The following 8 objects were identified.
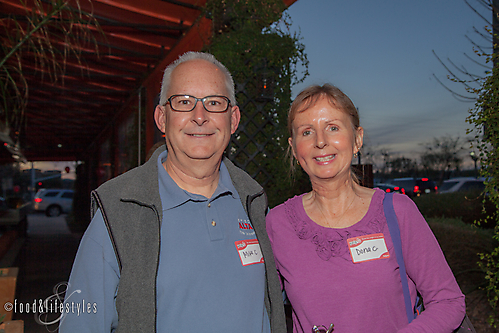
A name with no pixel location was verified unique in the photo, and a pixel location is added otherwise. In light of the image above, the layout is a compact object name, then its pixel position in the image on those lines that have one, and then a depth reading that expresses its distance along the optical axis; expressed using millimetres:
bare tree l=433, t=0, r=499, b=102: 2332
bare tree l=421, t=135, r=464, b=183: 42219
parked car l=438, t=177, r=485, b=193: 14664
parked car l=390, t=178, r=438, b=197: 17891
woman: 1259
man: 1146
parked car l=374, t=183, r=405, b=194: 16994
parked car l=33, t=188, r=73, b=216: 17766
